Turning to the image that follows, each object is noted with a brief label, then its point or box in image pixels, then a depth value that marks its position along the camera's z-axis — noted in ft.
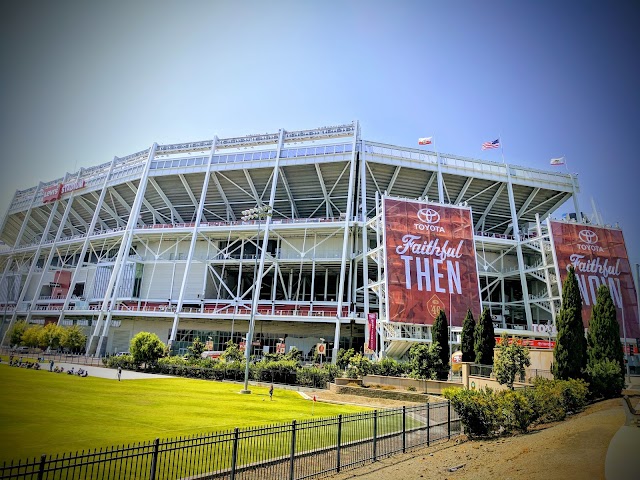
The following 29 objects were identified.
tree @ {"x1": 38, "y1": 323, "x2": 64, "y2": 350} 163.53
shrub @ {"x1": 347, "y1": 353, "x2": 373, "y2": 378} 109.09
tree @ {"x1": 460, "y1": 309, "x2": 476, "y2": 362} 108.78
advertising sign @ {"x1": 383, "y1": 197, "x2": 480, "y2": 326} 139.74
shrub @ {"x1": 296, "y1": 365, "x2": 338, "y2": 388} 112.06
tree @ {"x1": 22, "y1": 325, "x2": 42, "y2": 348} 160.42
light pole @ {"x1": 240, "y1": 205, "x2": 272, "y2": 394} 98.71
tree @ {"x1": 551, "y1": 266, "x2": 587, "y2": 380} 68.59
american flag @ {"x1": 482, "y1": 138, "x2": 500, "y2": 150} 153.99
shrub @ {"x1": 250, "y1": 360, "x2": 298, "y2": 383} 117.91
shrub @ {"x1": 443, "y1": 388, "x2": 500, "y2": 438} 47.75
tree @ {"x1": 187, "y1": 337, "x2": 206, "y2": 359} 139.03
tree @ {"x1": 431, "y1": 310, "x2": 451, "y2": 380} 100.63
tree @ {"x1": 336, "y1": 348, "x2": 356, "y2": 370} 122.39
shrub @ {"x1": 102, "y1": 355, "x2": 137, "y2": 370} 131.03
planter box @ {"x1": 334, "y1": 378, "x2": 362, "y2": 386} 101.19
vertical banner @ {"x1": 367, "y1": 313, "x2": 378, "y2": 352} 139.85
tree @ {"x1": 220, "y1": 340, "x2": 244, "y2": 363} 131.34
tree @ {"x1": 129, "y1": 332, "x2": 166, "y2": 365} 127.03
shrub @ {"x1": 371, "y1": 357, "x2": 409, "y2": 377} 111.75
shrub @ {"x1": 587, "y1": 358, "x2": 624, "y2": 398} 68.13
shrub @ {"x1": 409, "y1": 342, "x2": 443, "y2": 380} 99.75
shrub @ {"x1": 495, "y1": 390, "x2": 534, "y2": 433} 47.83
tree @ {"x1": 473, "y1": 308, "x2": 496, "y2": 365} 99.82
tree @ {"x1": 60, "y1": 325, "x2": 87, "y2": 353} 166.20
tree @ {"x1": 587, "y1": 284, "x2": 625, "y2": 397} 77.25
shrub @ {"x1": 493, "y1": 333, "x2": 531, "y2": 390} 77.36
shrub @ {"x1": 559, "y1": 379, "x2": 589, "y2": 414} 56.87
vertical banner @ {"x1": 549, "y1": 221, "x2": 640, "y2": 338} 156.15
